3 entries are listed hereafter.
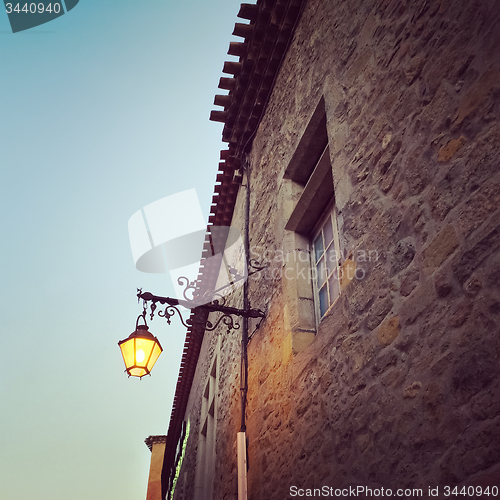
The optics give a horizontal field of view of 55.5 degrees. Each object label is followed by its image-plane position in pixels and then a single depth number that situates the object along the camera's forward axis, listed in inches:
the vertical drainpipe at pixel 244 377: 160.7
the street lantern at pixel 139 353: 176.4
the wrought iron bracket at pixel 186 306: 176.4
